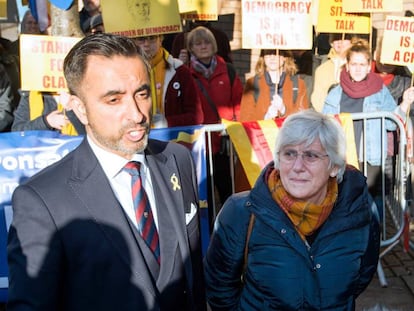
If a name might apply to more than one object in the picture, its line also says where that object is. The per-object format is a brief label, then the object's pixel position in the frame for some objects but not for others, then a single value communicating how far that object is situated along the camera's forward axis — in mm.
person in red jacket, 5781
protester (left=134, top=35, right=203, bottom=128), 5086
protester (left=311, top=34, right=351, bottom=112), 6281
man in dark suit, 1924
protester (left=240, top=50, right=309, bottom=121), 5703
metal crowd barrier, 4805
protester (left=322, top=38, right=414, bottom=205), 5453
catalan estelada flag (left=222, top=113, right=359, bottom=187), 4586
